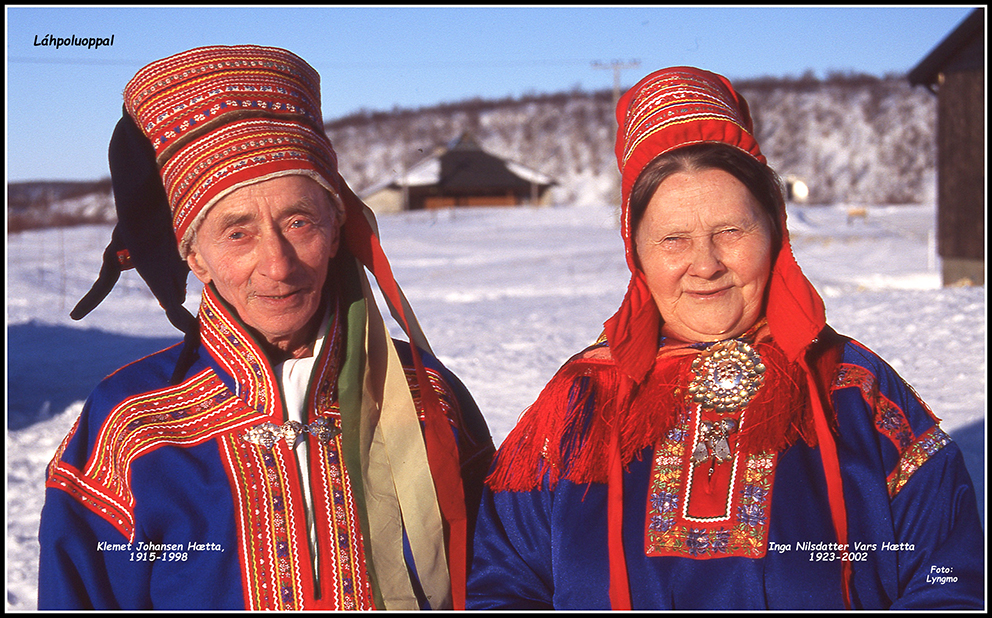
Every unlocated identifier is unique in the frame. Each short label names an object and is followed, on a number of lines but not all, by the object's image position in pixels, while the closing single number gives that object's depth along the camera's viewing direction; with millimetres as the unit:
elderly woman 1742
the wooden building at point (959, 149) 12047
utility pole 24916
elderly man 1921
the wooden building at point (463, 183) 43750
